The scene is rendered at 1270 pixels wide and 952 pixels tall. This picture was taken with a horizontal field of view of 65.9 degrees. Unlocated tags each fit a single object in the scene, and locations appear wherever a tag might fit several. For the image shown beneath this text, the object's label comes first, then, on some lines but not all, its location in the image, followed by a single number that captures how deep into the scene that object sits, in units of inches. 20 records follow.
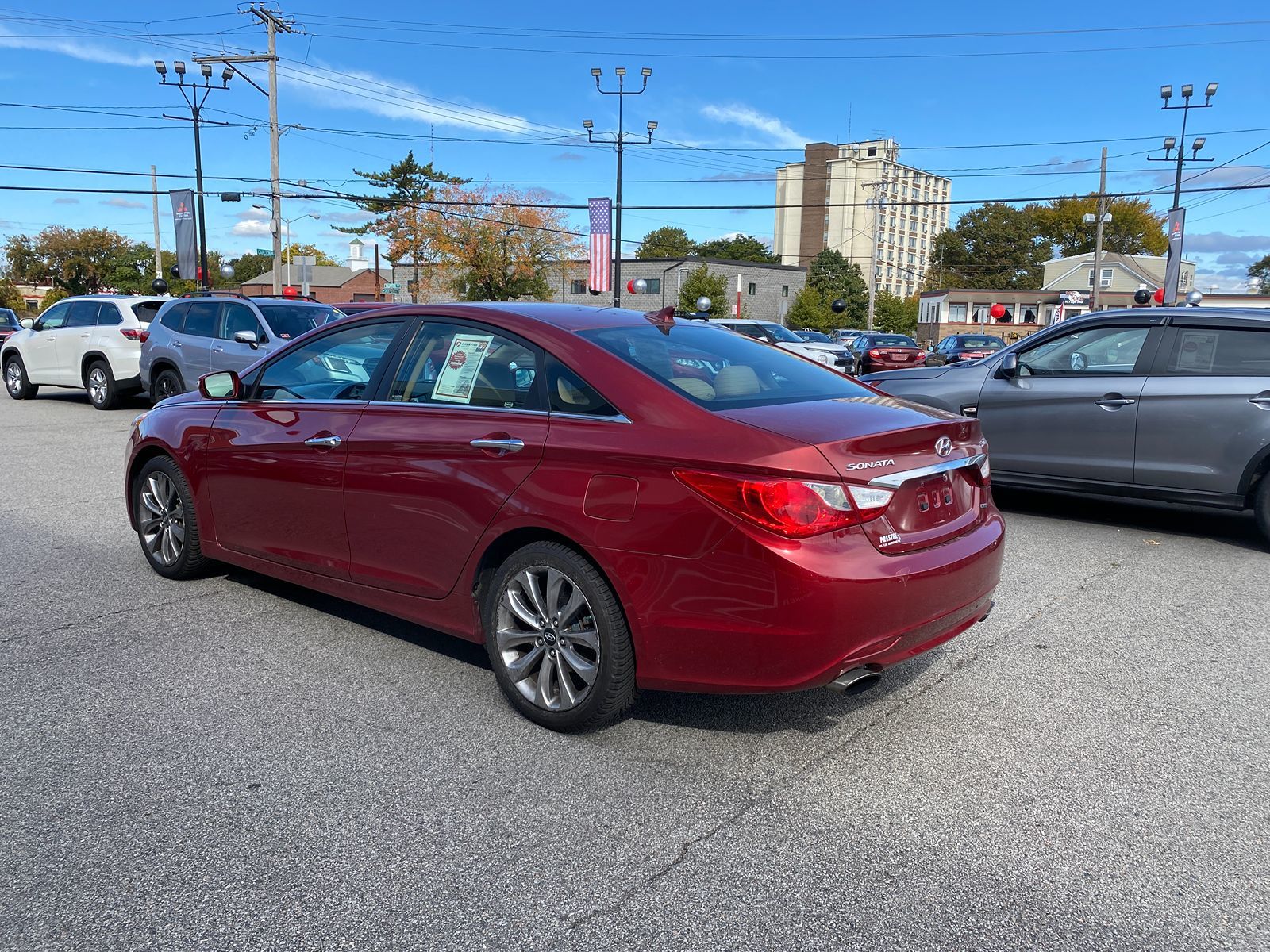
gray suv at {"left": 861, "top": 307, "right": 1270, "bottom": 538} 274.1
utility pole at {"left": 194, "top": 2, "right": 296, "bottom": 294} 1352.1
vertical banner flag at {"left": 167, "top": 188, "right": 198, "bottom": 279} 1326.3
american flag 1266.0
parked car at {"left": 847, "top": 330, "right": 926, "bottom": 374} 908.0
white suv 602.2
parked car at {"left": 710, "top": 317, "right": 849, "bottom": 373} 756.0
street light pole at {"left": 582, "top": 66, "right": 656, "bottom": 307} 1322.6
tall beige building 5442.9
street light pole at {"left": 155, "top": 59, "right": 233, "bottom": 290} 1438.2
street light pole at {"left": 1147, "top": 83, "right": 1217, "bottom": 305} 1163.3
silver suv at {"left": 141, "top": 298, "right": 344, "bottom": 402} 504.1
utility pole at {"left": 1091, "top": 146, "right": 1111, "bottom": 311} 1681.8
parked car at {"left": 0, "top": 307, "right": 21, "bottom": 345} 1150.3
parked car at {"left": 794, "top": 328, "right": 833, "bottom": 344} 1056.8
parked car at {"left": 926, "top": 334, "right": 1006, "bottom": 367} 1064.2
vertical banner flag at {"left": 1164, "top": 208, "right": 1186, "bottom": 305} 1163.3
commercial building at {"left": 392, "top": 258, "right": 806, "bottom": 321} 2420.0
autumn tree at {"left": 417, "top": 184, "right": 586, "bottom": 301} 2277.3
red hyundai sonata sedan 126.8
